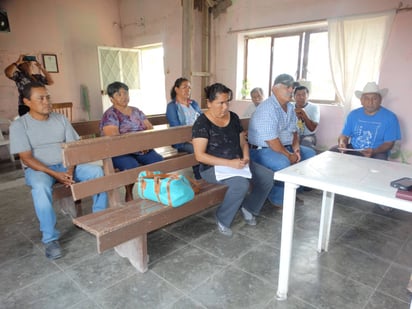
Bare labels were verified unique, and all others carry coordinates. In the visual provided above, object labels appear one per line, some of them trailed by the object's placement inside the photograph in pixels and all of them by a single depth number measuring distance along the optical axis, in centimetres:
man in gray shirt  195
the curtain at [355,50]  332
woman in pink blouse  244
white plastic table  120
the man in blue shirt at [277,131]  237
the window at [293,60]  399
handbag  180
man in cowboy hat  278
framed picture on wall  548
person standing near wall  307
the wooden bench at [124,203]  160
